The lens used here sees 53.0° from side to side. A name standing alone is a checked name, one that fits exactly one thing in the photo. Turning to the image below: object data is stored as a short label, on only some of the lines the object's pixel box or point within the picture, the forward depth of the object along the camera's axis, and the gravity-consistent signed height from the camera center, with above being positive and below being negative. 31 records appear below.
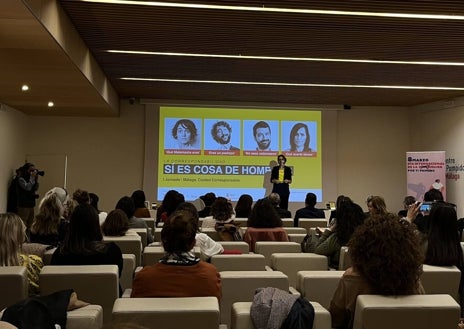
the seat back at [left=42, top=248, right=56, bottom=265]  3.26 -0.48
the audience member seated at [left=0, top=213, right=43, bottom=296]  2.82 -0.34
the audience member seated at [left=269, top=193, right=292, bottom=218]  7.01 -0.19
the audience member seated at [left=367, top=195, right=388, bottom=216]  4.56 -0.11
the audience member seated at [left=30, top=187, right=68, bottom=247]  3.96 -0.30
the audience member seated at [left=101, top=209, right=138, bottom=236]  4.27 -0.32
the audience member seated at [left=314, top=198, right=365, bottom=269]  3.98 -0.33
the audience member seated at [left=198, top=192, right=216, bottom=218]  7.88 -0.22
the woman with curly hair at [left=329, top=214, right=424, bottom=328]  2.17 -0.34
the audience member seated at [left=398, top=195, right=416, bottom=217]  6.64 -0.10
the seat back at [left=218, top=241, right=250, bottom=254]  4.10 -0.48
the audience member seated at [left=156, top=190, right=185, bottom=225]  6.19 -0.15
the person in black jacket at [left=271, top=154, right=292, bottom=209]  10.05 +0.29
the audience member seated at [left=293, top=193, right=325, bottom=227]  7.07 -0.28
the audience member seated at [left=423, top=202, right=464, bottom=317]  3.19 -0.31
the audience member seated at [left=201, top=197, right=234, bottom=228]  4.89 -0.21
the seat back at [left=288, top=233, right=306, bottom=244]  5.05 -0.49
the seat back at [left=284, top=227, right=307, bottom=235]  5.48 -0.45
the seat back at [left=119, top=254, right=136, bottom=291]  3.51 -0.62
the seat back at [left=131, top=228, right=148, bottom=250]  4.93 -0.45
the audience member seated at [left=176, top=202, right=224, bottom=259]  3.71 -0.44
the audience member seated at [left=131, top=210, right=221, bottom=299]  2.39 -0.44
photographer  9.74 -0.02
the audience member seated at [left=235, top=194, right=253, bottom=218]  7.09 -0.20
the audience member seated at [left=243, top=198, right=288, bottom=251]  4.85 -0.35
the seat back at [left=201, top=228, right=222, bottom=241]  5.00 -0.46
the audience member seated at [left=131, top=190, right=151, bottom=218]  6.73 -0.23
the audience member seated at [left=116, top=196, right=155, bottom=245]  5.41 -0.25
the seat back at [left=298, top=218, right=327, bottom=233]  6.58 -0.43
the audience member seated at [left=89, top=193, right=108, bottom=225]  6.80 -0.14
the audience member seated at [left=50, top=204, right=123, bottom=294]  3.11 -0.38
